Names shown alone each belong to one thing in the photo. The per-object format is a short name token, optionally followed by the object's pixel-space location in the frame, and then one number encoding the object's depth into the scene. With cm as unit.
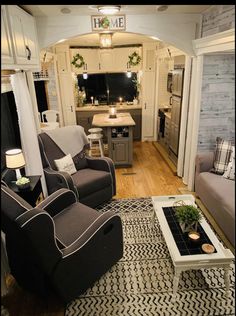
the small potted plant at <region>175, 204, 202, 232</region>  192
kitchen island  417
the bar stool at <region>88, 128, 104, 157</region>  443
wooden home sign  191
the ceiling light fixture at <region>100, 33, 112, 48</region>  344
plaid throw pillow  130
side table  232
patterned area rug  173
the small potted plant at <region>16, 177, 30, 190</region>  235
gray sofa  212
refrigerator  373
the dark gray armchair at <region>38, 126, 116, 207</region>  279
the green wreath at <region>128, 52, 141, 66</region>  557
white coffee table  170
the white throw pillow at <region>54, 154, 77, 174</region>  300
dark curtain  226
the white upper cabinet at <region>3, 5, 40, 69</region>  131
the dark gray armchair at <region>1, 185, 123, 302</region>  148
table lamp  224
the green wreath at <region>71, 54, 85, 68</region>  563
